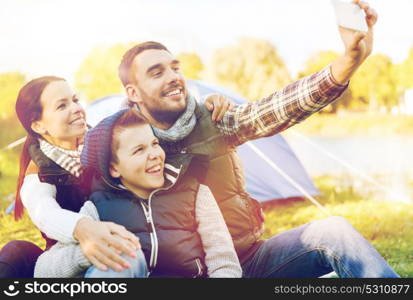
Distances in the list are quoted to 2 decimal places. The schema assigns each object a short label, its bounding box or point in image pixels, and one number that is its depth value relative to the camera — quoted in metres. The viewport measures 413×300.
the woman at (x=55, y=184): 1.65
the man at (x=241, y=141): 1.65
